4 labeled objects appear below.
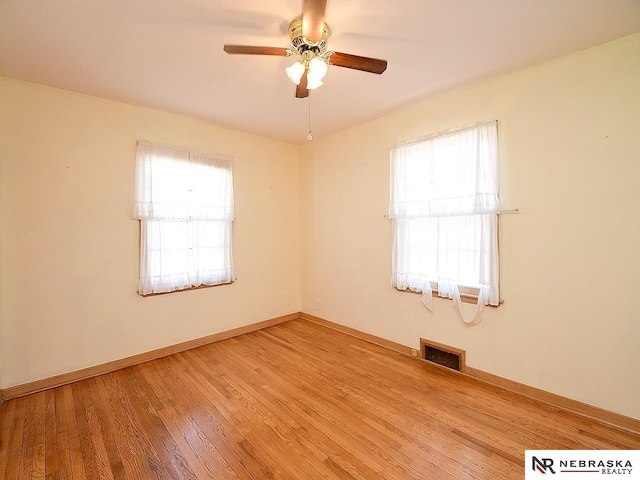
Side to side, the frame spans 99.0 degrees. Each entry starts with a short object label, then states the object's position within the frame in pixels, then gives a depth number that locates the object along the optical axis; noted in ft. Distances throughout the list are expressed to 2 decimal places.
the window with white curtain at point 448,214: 8.19
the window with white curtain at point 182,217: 9.87
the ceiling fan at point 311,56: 5.56
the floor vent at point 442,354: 8.98
